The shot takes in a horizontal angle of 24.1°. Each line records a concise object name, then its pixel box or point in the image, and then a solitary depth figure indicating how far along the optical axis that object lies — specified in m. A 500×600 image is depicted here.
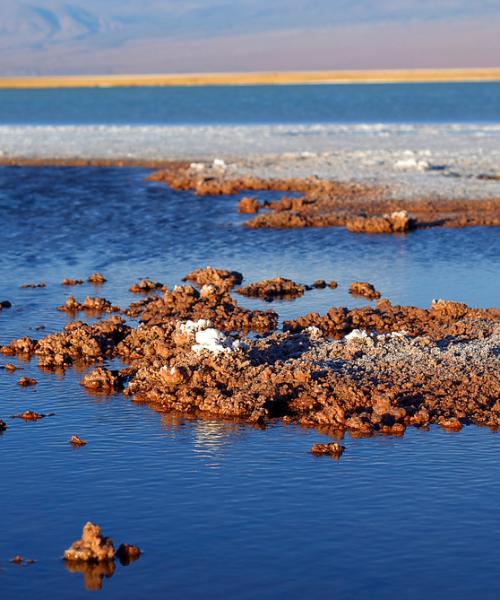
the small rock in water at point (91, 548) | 10.52
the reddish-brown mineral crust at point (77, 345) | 17.42
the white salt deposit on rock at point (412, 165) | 41.28
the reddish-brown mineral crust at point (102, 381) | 16.03
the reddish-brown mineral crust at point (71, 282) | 23.86
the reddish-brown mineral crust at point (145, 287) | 23.03
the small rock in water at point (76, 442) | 13.66
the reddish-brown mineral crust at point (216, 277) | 22.86
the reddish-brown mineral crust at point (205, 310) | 19.33
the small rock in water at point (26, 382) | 16.30
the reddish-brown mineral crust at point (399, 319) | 18.56
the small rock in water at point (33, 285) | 23.69
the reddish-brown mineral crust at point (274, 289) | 22.31
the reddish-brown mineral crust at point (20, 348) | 18.02
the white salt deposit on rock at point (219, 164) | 43.34
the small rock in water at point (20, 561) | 10.59
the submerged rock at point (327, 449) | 13.27
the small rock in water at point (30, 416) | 14.67
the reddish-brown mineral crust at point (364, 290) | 21.88
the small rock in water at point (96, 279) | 24.14
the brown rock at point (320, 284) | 23.02
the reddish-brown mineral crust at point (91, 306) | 21.09
